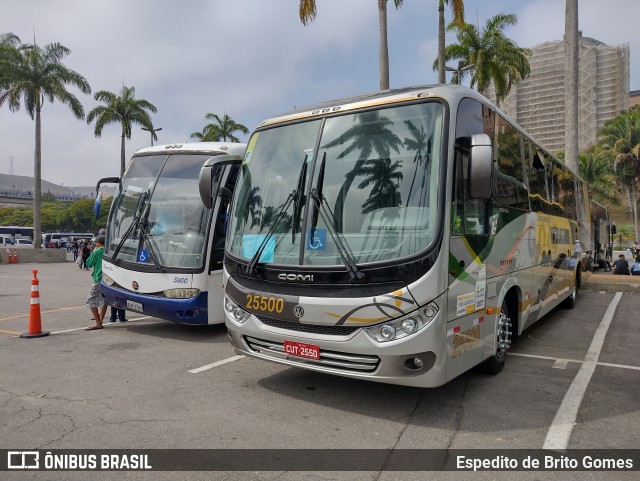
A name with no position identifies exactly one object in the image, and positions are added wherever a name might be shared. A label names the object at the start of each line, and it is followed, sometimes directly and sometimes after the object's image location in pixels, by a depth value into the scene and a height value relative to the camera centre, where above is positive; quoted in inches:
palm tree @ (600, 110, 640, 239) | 1642.5 +307.4
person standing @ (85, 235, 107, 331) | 335.0 -41.6
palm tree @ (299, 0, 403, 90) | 643.1 +256.8
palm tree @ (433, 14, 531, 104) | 1025.5 +387.4
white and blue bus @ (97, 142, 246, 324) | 289.3 -3.9
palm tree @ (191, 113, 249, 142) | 1552.7 +337.2
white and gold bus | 163.8 -2.7
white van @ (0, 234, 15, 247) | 2065.2 -28.0
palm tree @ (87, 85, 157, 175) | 1376.7 +353.4
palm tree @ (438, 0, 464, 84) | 708.0 +326.0
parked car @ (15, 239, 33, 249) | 2035.6 -38.8
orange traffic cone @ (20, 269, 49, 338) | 307.9 -56.0
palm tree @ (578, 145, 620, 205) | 1676.9 +208.4
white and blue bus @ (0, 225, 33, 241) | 2211.0 +7.7
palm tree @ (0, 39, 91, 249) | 1205.1 +399.7
